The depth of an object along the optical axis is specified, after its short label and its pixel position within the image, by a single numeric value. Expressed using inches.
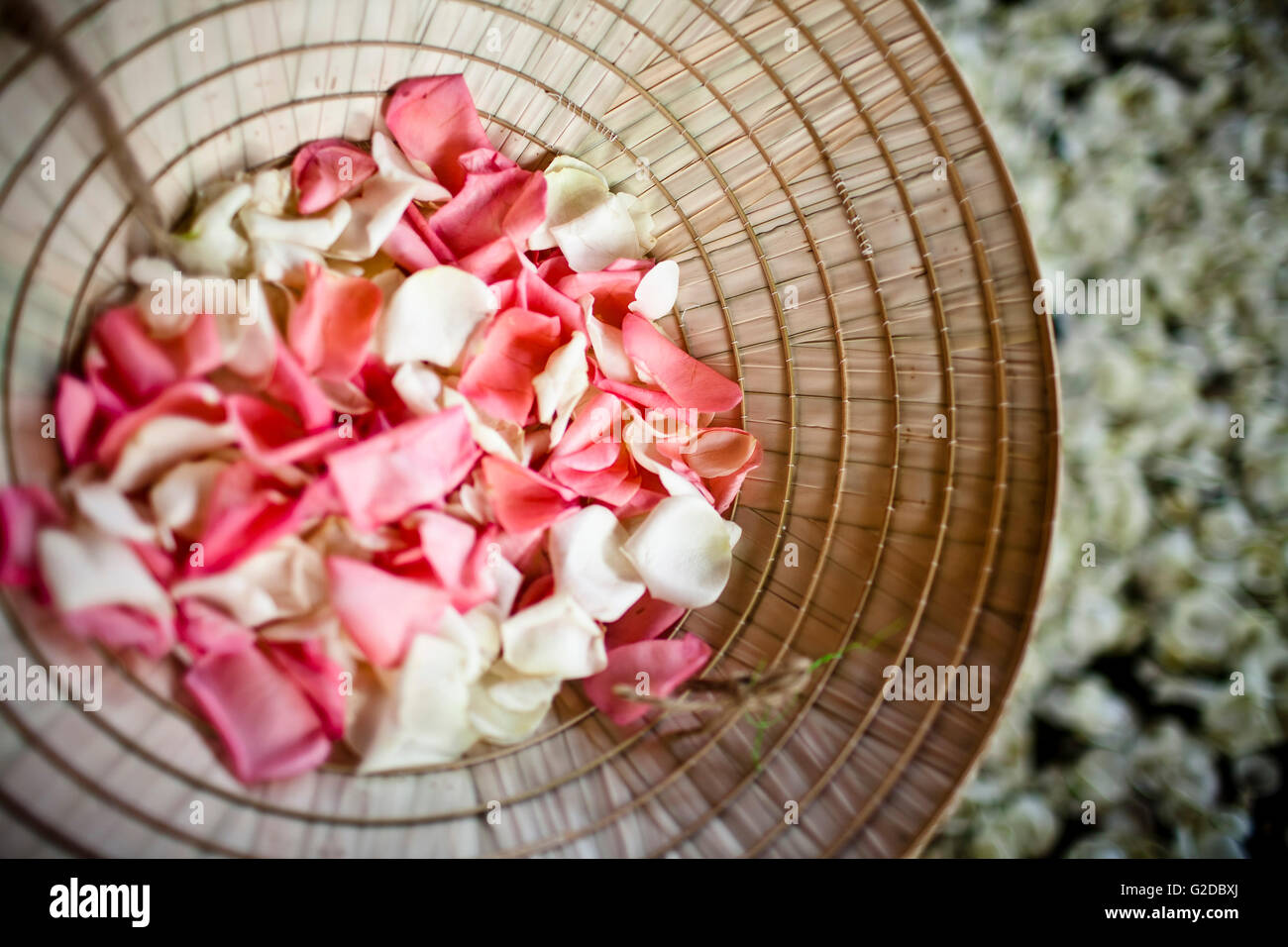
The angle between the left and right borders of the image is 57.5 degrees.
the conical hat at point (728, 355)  11.7
